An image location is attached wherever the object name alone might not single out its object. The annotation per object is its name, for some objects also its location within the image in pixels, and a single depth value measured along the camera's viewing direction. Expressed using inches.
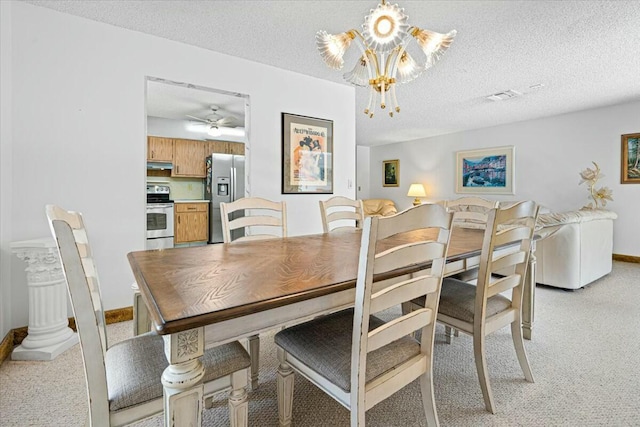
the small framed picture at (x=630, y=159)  174.7
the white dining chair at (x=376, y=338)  35.7
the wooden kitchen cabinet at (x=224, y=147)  231.8
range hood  212.4
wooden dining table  29.6
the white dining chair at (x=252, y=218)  75.3
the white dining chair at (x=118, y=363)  32.1
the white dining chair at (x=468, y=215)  83.1
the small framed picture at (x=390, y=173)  310.5
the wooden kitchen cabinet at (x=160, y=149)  209.0
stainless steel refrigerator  215.6
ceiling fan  196.4
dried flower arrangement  177.2
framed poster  130.8
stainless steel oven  187.2
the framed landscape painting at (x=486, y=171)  230.7
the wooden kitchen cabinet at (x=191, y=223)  209.9
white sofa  122.1
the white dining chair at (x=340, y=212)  90.7
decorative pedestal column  73.9
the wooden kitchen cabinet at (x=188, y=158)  217.7
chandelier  64.9
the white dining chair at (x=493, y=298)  54.5
